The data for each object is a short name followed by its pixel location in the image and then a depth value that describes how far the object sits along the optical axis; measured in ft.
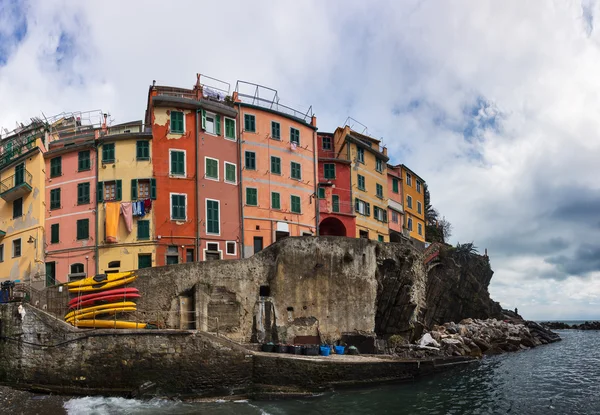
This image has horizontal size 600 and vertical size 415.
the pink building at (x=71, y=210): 125.49
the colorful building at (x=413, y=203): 203.51
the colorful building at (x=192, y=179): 126.52
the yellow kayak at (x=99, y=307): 101.19
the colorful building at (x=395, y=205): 188.34
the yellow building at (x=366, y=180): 168.25
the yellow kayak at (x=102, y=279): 106.42
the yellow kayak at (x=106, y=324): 97.81
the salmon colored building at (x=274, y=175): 137.90
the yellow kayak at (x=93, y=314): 100.17
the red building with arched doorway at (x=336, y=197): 158.51
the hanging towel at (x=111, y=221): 123.75
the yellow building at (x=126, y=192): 124.06
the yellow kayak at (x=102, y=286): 105.59
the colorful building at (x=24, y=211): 129.39
